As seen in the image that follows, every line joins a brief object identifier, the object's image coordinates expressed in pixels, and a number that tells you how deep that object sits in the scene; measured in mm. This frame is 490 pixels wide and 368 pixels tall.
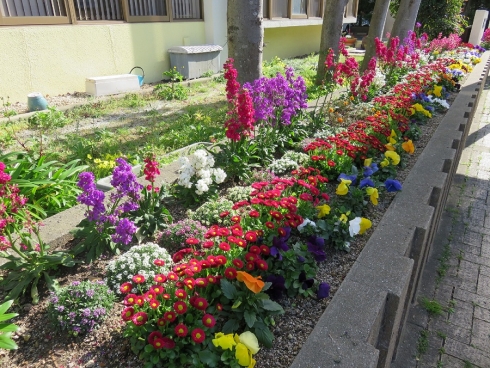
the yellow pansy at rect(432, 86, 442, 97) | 6398
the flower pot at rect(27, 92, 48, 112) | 6324
